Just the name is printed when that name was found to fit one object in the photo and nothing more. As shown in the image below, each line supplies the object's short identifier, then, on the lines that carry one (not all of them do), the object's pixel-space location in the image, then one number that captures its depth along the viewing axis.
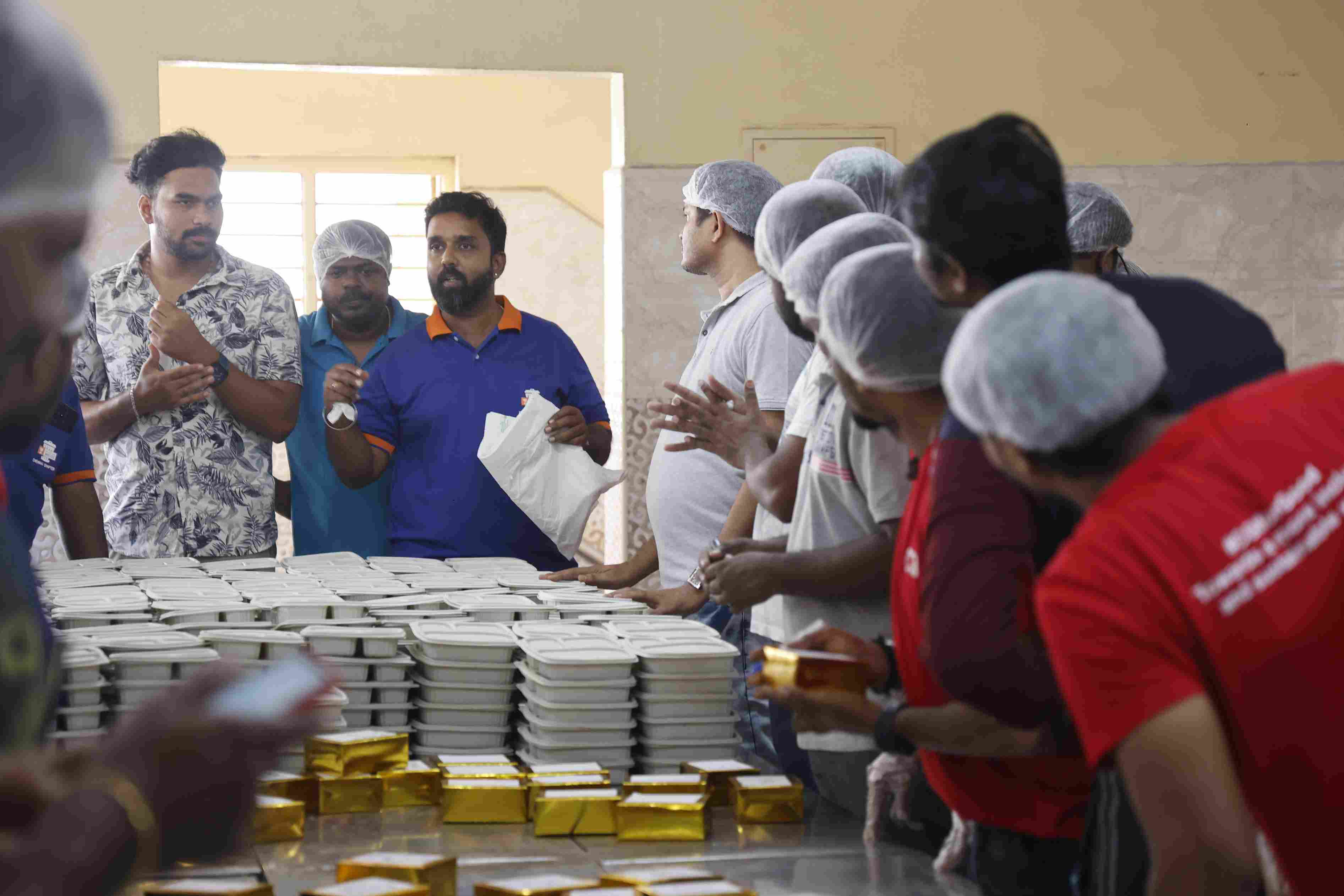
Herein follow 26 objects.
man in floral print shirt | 5.31
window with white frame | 12.47
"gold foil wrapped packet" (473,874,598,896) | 3.59
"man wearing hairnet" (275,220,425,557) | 5.64
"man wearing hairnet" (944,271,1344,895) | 3.05
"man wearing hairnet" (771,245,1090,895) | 3.56
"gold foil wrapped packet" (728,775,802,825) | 3.92
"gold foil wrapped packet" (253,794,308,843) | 3.82
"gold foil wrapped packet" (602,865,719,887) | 3.63
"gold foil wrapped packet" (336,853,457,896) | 3.62
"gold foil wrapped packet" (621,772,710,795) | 3.92
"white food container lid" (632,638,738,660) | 4.11
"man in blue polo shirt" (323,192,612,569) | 5.44
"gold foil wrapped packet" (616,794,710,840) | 3.84
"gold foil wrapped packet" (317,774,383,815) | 3.94
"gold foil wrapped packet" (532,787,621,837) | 3.86
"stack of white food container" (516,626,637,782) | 4.08
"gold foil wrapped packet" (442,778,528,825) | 3.91
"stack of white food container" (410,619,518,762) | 4.17
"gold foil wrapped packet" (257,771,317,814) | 3.93
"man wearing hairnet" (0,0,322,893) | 2.56
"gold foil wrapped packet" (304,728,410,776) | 3.98
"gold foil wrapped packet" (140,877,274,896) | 3.55
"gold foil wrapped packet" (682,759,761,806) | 3.99
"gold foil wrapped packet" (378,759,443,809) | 3.98
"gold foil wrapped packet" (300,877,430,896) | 3.57
